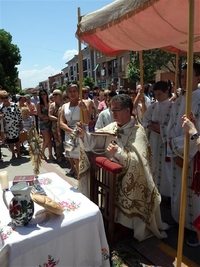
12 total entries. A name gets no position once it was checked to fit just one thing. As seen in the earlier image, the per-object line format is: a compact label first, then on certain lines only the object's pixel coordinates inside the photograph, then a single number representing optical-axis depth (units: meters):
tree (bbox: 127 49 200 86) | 16.39
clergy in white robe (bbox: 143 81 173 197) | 3.41
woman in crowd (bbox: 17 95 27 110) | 7.54
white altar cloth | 1.45
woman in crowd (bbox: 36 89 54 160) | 5.93
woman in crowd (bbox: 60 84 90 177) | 4.09
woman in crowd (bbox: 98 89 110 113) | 7.08
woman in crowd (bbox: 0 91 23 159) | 5.74
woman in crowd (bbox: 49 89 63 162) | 5.66
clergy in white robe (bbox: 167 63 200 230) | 2.60
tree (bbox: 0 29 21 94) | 27.70
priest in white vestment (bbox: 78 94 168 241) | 2.38
